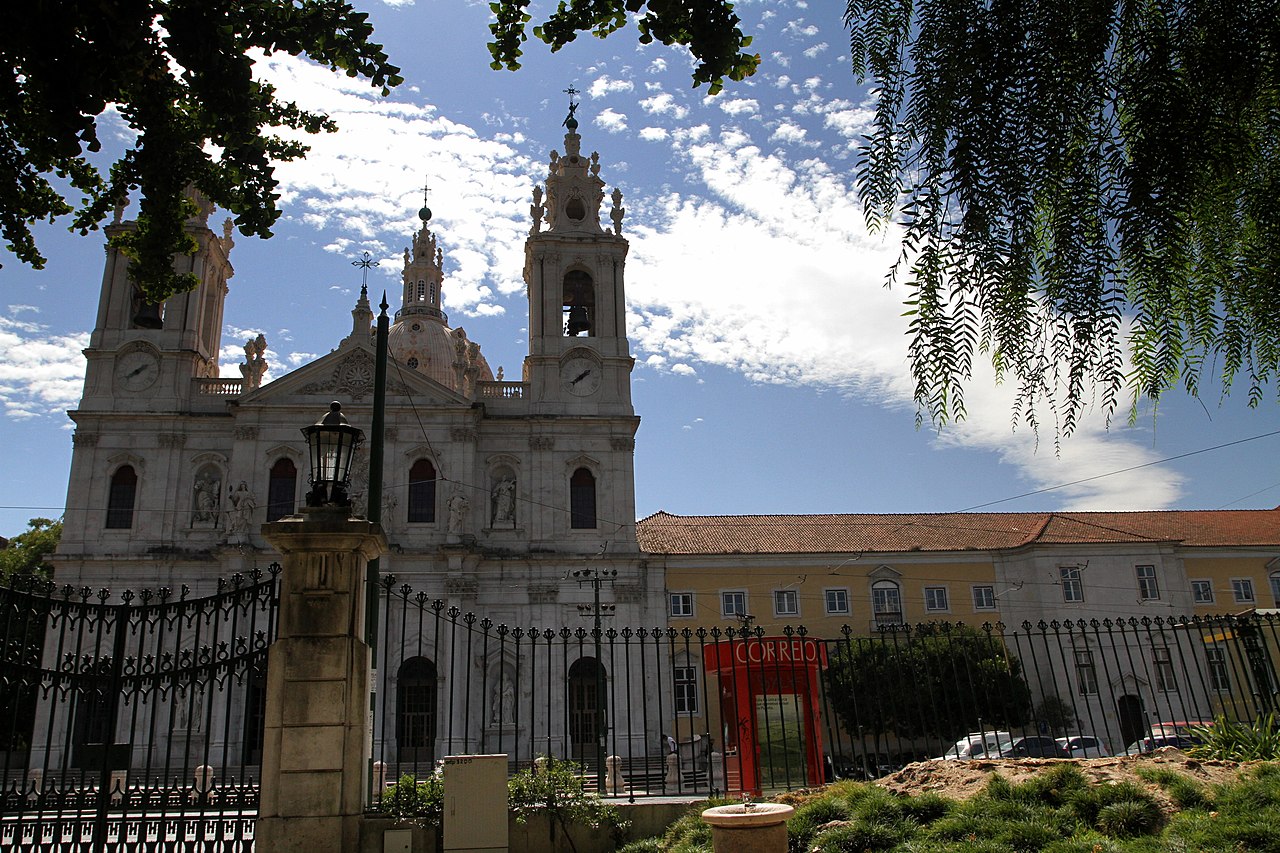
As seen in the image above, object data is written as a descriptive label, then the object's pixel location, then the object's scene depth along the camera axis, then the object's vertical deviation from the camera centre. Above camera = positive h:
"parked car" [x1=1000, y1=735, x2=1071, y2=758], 17.98 -0.76
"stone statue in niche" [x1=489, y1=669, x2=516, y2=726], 30.20 +1.12
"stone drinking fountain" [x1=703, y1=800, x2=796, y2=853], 7.68 -0.79
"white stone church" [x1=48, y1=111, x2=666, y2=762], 32.72 +9.40
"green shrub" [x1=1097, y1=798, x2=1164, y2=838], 8.07 -0.89
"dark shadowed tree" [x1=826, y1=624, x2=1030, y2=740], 30.16 +0.70
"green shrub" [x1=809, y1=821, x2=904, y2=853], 8.33 -0.97
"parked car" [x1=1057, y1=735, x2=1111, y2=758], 25.78 -1.04
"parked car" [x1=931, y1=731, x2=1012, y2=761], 20.28 -0.67
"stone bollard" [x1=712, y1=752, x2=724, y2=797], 22.27 -0.97
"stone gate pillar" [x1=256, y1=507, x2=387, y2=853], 8.09 +0.45
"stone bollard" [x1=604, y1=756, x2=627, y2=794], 15.44 -0.85
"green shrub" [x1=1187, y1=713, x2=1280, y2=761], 9.86 -0.39
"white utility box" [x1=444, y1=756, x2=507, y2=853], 9.30 -0.58
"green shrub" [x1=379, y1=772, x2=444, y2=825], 9.36 -0.53
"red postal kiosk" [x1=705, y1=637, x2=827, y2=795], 11.82 +0.38
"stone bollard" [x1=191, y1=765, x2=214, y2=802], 8.47 -0.31
